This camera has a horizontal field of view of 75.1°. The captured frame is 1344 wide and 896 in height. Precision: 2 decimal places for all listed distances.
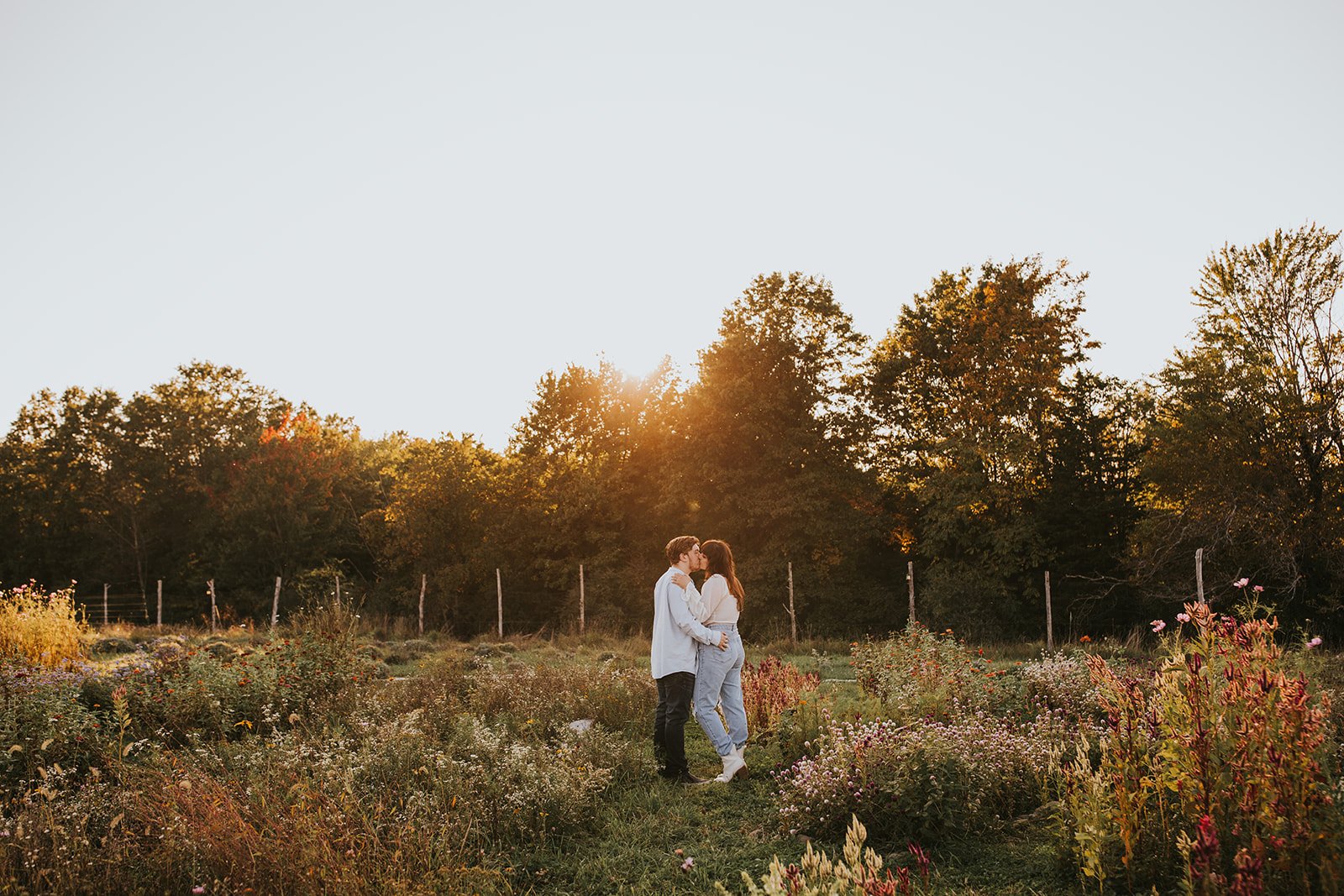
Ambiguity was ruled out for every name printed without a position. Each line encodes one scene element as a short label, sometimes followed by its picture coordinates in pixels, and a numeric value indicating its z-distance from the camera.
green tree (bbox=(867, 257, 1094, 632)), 19.78
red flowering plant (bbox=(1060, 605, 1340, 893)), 2.95
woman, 6.13
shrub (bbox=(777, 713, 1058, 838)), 4.49
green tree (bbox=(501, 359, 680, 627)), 25.23
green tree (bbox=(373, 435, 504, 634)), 27.06
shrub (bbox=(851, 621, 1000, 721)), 6.30
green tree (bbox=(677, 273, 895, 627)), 22.50
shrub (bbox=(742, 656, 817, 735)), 7.41
